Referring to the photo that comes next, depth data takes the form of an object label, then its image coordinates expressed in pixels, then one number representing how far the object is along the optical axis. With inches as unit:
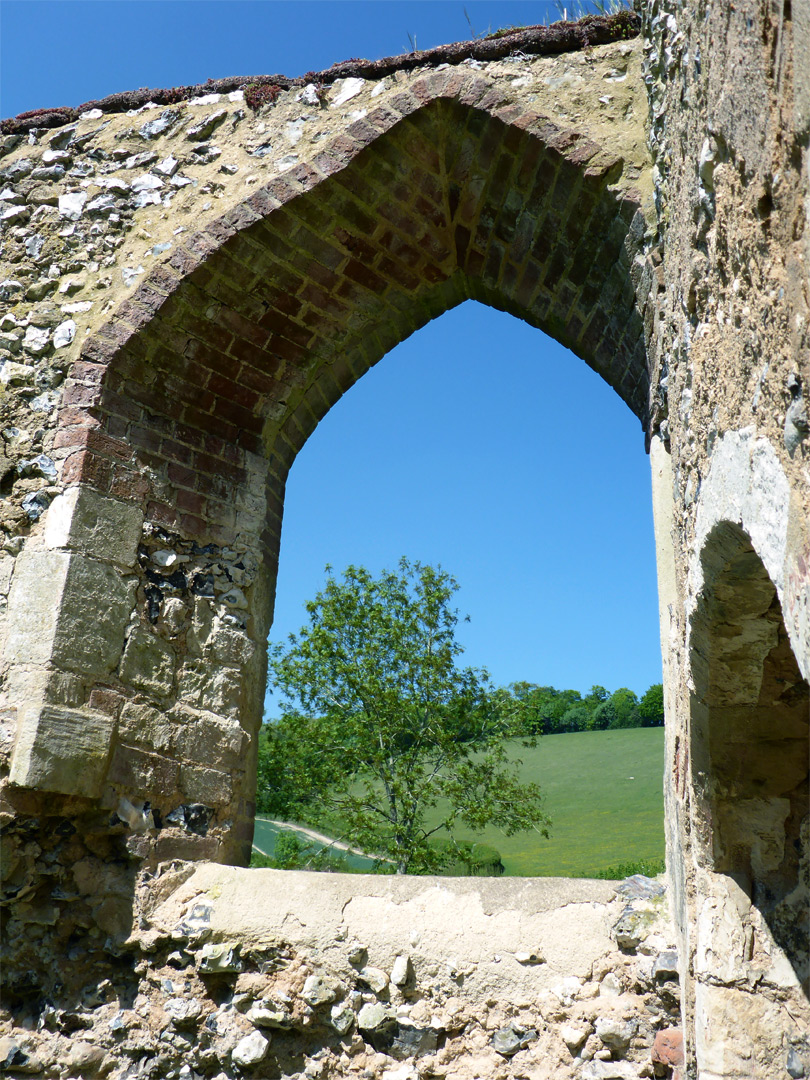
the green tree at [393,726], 580.4
